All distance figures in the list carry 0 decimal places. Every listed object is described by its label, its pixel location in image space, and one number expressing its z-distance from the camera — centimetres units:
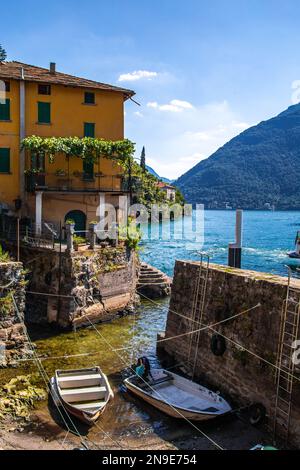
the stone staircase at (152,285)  3447
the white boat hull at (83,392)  1474
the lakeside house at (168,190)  11819
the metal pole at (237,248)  2114
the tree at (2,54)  7381
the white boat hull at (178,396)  1433
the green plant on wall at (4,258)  2028
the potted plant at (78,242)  2504
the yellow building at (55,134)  2947
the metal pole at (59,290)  2444
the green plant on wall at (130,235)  2819
